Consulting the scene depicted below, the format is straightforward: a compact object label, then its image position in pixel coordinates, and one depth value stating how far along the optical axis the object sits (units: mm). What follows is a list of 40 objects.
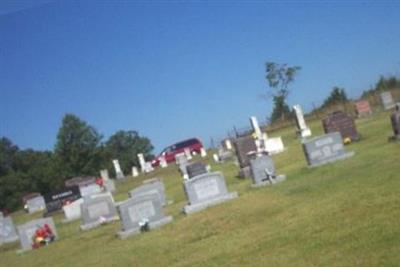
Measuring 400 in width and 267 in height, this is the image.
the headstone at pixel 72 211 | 28203
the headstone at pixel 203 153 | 42122
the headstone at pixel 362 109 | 36591
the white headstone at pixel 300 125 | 32606
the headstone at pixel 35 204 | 41400
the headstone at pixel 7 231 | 26344
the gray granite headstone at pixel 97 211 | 21969
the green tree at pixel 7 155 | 74000
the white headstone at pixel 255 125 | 31872
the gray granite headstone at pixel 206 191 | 16938
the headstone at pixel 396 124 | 19234
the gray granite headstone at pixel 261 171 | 17984
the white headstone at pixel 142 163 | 47031
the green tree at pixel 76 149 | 52688
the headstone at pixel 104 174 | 44316
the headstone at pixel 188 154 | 42625
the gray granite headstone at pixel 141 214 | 15984
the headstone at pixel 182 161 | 32106
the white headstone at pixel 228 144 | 38844
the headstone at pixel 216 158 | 33956
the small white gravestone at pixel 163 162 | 45741
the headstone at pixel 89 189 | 36062
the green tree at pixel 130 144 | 77912
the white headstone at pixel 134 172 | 46153
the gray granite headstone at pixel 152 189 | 21641
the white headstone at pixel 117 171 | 47903
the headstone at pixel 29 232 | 20234
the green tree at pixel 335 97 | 54359
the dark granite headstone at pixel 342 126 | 23938
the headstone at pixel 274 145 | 27406
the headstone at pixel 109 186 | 37188
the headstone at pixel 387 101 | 36594
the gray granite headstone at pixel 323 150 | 18453
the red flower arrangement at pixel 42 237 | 20156
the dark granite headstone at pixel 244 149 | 23853
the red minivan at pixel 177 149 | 49125
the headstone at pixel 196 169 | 24031
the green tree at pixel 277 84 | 56062
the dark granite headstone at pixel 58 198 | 34531
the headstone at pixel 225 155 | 33266
